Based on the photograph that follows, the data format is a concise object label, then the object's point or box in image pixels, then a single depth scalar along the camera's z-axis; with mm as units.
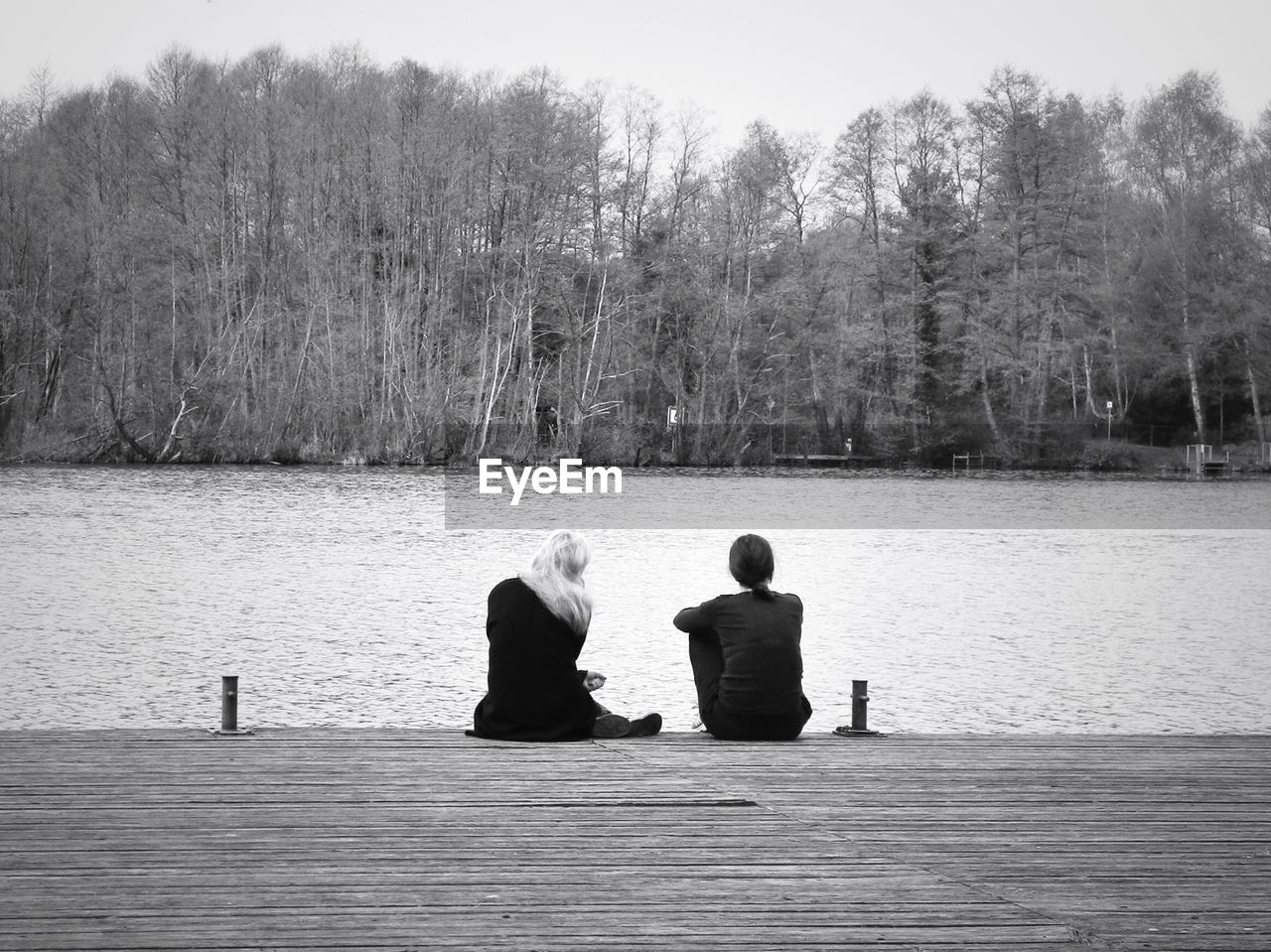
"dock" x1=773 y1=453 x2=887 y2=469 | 58281
